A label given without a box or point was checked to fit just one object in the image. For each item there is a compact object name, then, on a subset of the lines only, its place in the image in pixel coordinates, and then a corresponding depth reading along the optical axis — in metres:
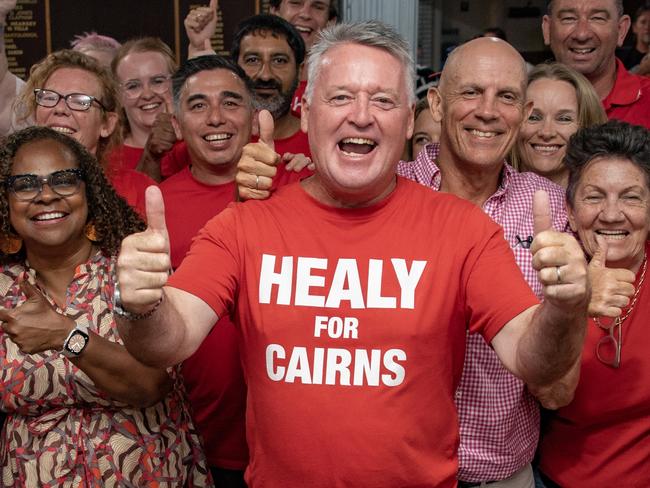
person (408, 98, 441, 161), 3.72
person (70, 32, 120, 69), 4.45
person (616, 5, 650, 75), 5.22
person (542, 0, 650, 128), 3.84
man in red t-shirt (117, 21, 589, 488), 1.90
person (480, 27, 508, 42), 5.89
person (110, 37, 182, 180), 4.19
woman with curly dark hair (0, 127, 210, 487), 2.28
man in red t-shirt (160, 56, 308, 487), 2.75
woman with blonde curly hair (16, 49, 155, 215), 3.21
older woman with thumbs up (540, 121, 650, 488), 2.38
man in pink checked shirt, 2.35
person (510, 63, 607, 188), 3.24
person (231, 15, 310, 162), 3.83
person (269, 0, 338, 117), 4.41
